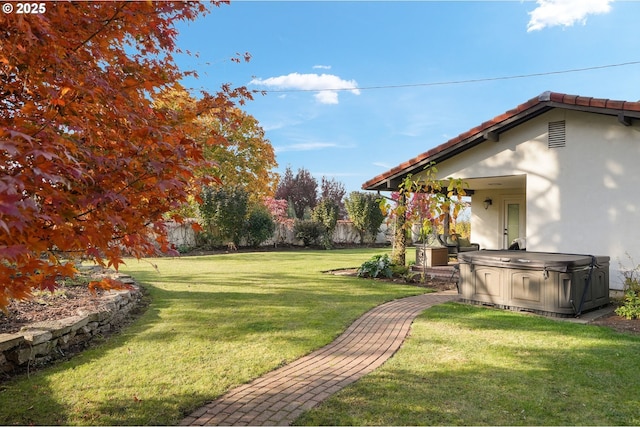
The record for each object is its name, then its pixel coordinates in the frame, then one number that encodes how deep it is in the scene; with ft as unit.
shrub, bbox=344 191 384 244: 82.94
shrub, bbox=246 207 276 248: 70.54
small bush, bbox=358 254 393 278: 36.19
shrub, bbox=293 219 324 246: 76.69
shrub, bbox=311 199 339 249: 78.95
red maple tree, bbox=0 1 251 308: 6.88
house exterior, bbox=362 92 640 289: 26.43
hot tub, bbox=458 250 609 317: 21.90
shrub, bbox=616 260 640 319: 21.95
